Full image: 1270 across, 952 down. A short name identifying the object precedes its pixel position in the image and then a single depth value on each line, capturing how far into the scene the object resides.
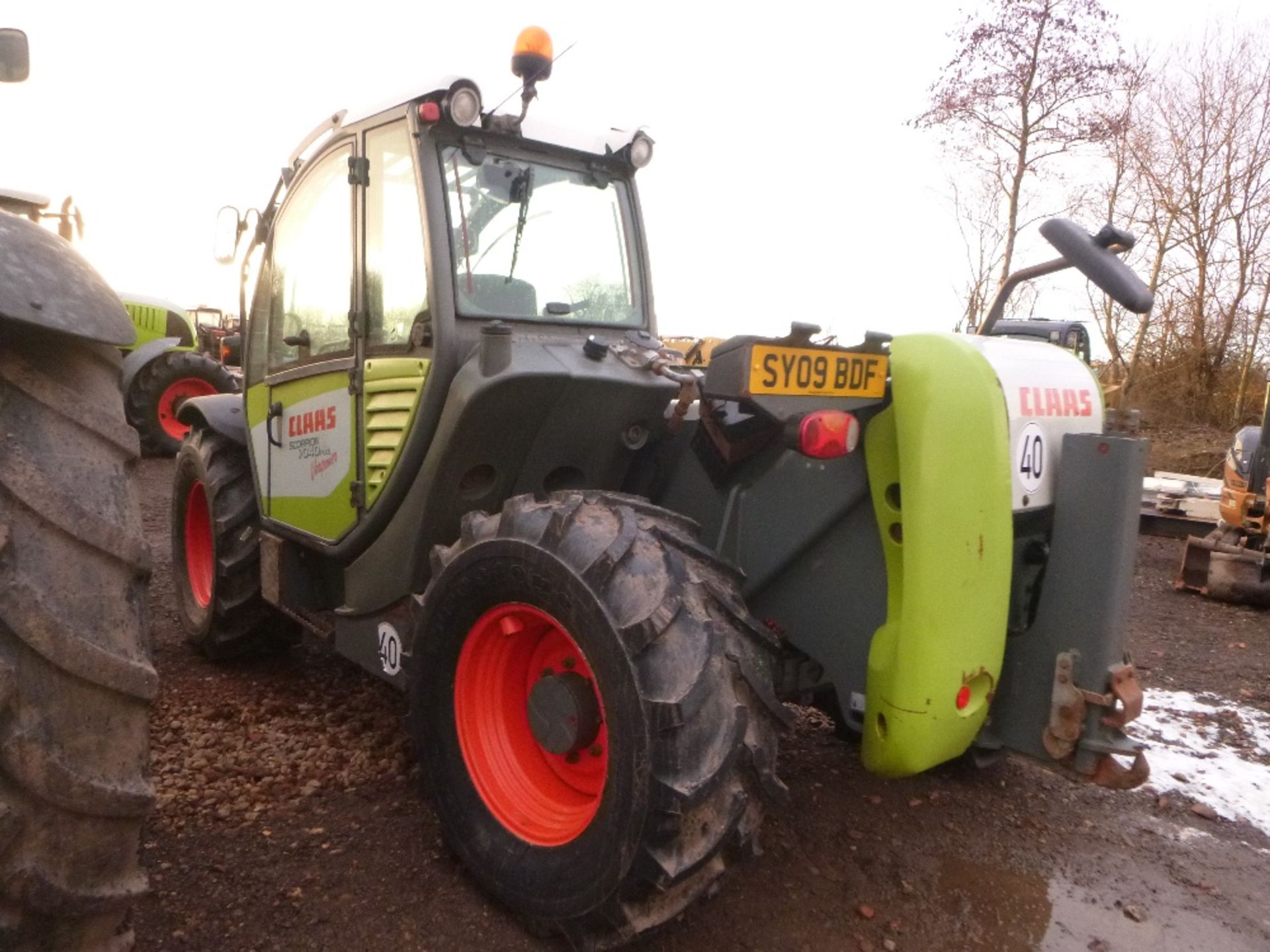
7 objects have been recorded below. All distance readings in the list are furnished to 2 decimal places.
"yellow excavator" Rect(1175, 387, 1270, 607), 6.66
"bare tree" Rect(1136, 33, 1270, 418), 17.56
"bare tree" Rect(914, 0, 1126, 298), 16.38
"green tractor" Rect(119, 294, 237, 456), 10.45
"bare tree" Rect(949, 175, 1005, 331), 16.58
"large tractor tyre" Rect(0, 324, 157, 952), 1.51
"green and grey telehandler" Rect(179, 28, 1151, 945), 2.20
